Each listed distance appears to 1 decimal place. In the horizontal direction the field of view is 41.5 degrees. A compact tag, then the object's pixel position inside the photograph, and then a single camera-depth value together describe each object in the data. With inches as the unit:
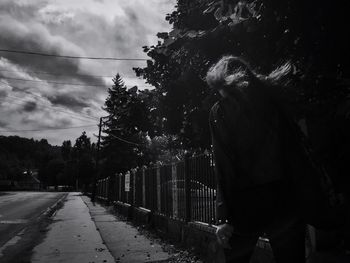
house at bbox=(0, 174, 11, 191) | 4096.2
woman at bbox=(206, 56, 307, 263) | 94.8
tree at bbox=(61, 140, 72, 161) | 6506.9
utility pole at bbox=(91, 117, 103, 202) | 1996.6
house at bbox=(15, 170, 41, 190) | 5290.4
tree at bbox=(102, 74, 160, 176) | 2058.3
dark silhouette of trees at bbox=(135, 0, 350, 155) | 120.3
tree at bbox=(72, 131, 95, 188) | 3735.0
